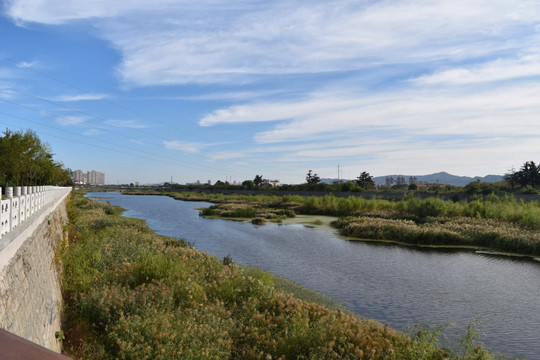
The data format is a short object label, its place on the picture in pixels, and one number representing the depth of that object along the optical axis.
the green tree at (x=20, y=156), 41.62
